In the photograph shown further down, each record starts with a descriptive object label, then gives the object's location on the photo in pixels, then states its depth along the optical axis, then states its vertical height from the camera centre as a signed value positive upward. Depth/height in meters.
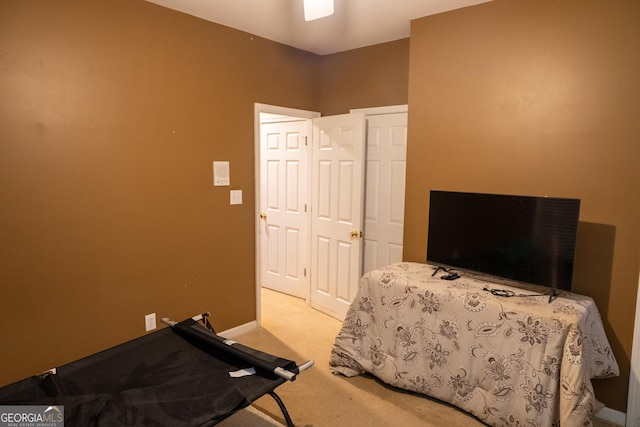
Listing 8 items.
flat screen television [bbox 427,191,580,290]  2.25 -0.39
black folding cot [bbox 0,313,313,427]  1.70 -1.04
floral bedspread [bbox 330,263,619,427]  2.05 -1.02
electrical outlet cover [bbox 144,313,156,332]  2.93 -1.14
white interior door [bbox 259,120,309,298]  4.34 -0.41
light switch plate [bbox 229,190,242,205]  3.41 -0.24
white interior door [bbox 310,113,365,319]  3.68 -0.39
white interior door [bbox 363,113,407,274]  3.56 -0.16
